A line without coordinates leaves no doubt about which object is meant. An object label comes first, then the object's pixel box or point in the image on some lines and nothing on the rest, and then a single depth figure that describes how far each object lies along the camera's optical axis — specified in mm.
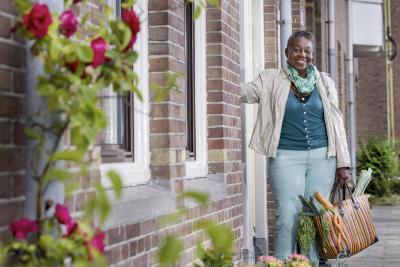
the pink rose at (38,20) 2209
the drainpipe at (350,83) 15195
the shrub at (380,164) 18641
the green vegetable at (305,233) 5609
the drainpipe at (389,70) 23969
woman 5777
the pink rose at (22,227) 2271
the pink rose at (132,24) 2357
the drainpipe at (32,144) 2508
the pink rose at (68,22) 2271
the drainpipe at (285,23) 7602
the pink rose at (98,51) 2256
